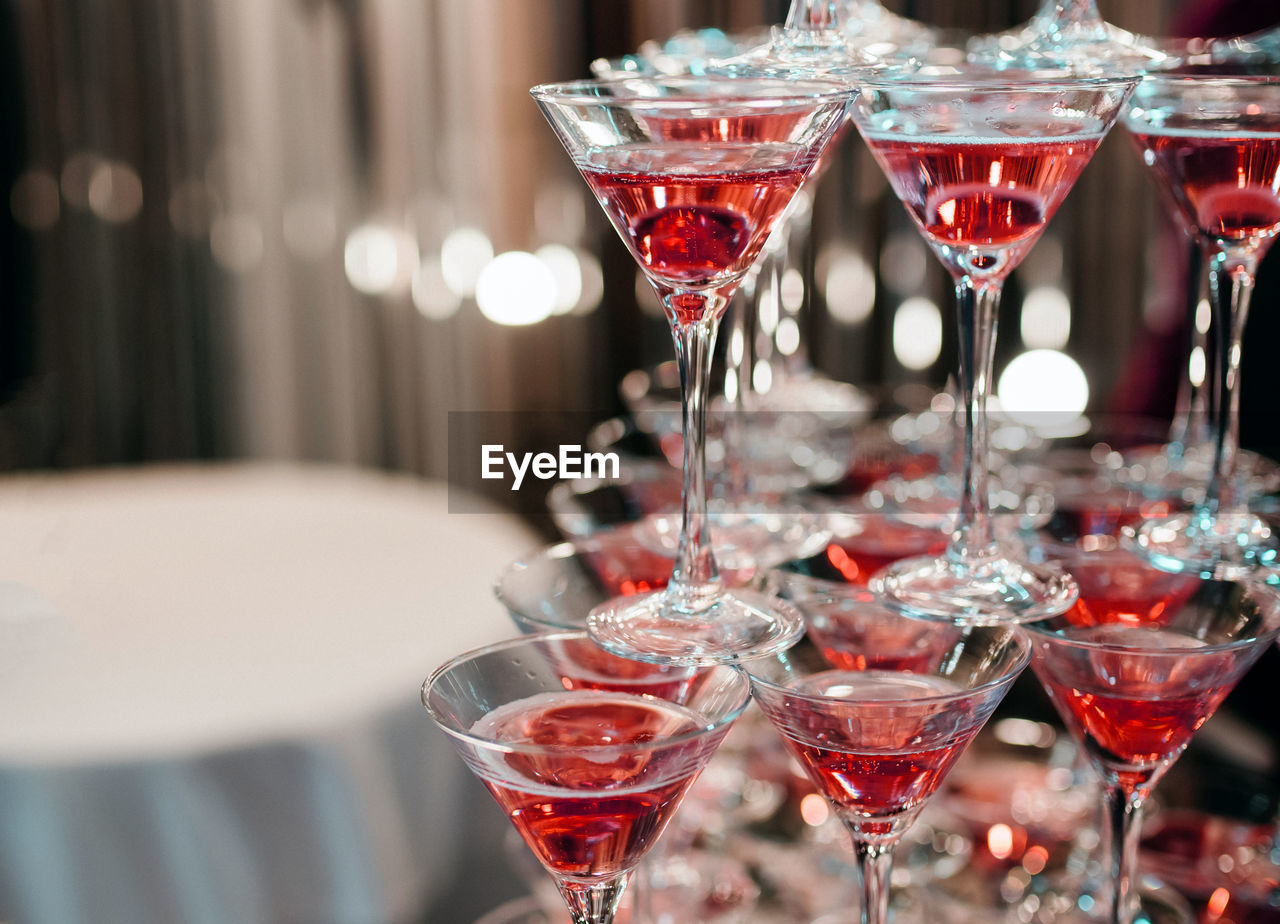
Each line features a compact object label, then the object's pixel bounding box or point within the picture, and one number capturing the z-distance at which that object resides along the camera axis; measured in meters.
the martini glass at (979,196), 0.57
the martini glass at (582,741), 0.53
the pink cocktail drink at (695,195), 0.54
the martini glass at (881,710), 0.56
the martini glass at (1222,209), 0.64
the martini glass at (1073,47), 0.66
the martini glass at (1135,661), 0.60
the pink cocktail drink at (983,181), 0.59
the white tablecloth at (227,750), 1.35
